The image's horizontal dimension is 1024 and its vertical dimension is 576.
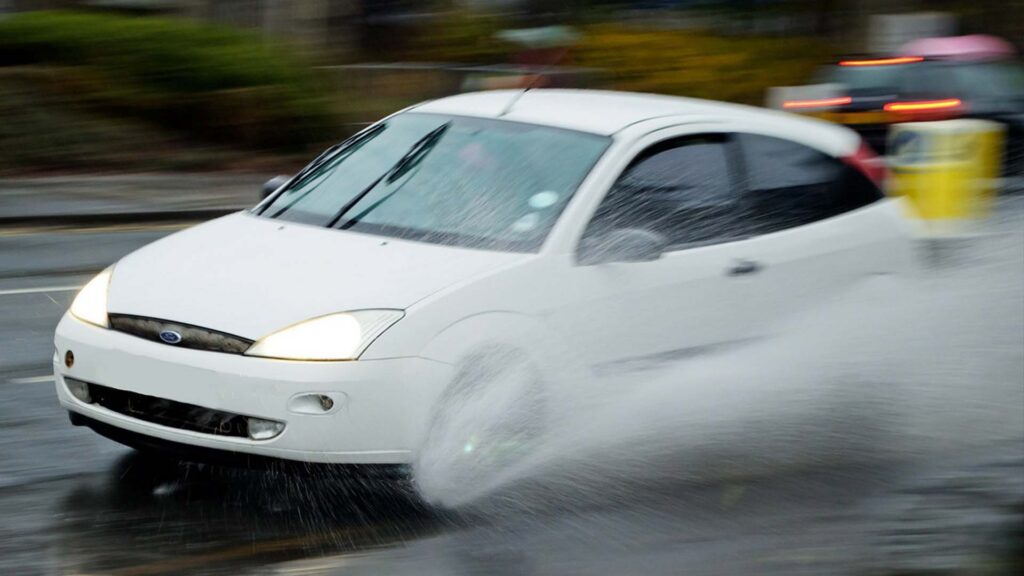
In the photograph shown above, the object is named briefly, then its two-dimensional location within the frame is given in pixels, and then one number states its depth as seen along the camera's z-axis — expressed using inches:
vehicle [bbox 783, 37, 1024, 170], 638.5
